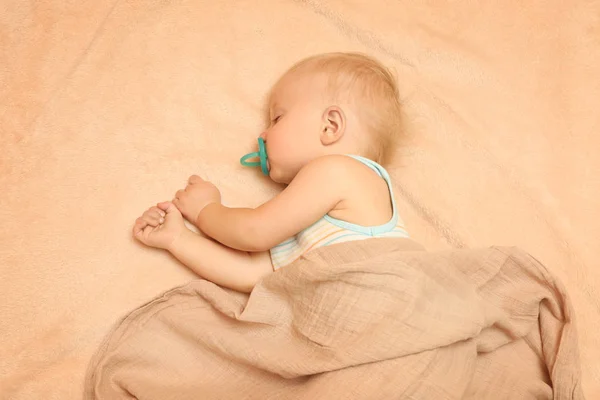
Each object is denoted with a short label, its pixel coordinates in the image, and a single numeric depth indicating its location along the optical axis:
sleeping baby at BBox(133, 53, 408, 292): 1.10
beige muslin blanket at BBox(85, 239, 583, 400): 0.98
